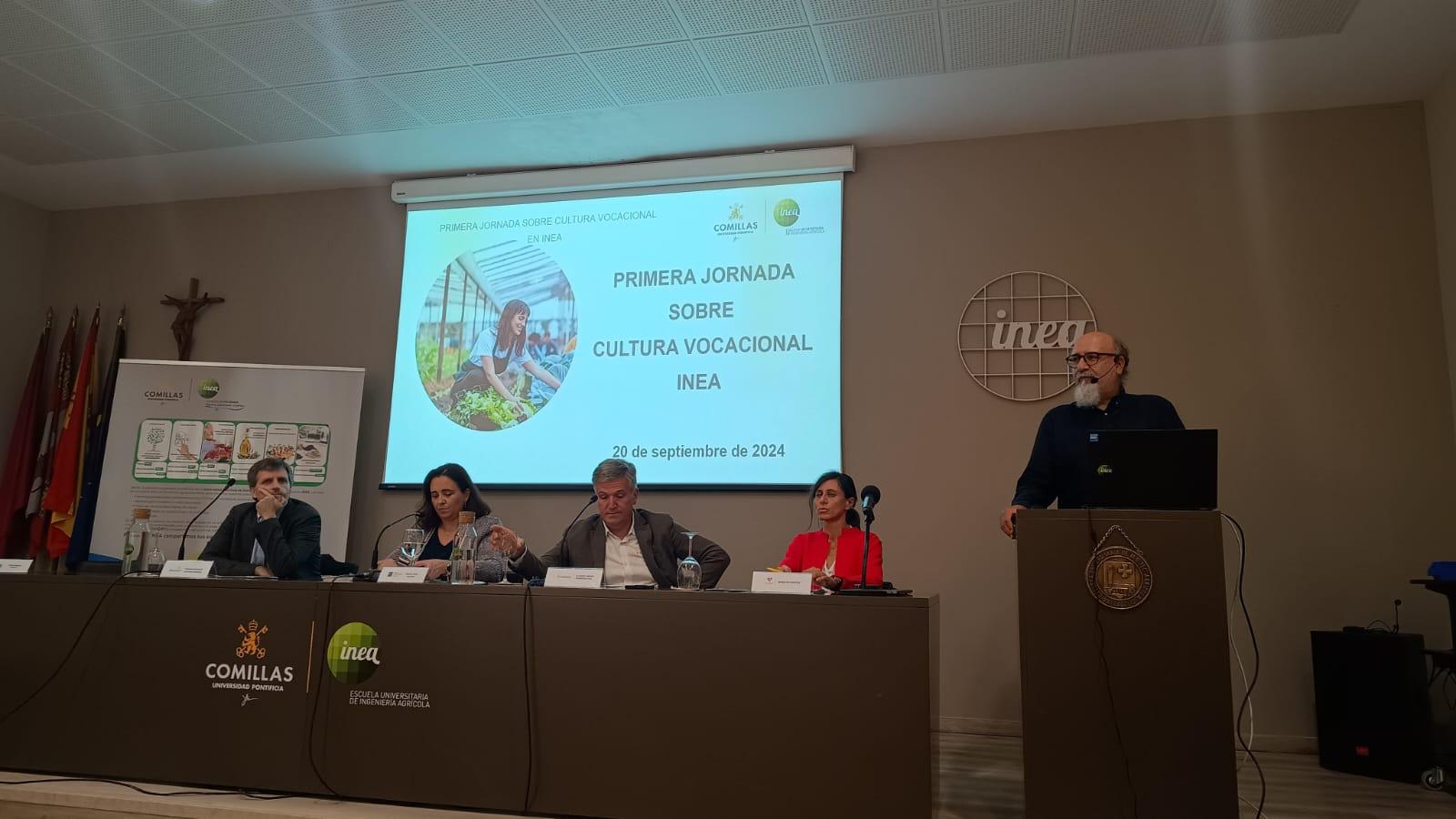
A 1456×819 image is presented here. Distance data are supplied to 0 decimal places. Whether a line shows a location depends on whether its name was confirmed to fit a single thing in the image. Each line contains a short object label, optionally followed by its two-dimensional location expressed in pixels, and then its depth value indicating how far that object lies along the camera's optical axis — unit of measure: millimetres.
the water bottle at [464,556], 2824
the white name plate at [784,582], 2518
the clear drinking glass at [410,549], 3010
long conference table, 2412
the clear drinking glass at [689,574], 2738
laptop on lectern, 2402
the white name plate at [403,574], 2781
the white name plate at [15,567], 3047
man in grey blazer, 3266
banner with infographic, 5035
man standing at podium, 3188
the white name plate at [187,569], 2893
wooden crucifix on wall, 5570
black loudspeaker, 3359
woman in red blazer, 3371
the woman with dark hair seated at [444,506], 3459
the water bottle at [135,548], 2942
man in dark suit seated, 3262
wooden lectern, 2262
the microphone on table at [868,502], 2591
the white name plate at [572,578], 2684
